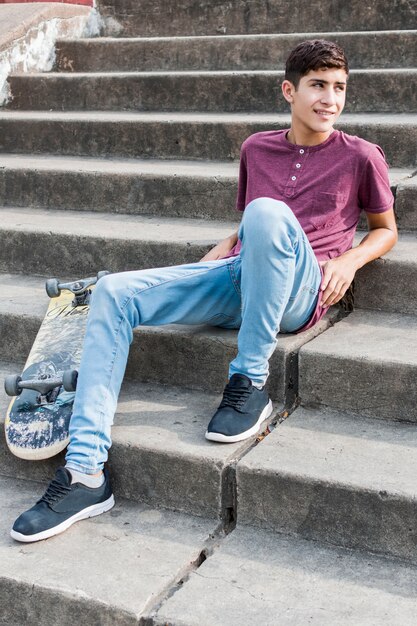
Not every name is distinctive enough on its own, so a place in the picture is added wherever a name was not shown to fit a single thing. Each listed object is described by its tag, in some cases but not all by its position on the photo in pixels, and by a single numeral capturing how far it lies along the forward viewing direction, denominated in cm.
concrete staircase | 234
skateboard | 280
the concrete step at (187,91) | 432
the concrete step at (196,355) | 292
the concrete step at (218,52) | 468
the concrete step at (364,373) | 278
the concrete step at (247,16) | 510
